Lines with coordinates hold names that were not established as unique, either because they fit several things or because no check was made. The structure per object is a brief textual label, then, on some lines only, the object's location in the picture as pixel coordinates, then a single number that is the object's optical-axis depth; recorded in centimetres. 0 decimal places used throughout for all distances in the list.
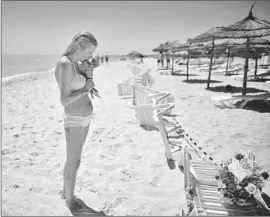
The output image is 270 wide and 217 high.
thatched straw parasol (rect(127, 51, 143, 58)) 4070
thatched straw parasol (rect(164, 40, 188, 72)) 1783
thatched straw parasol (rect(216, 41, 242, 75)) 1513
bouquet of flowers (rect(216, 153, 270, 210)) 220
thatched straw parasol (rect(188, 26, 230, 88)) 869
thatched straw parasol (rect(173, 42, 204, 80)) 1673
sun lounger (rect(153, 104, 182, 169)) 342
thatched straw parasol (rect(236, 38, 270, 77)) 906
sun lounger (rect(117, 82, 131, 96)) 945
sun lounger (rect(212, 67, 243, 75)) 1916
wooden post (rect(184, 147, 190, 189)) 273
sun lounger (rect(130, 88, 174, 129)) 493
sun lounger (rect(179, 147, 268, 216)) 226
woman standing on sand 203
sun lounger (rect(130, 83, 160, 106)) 558
